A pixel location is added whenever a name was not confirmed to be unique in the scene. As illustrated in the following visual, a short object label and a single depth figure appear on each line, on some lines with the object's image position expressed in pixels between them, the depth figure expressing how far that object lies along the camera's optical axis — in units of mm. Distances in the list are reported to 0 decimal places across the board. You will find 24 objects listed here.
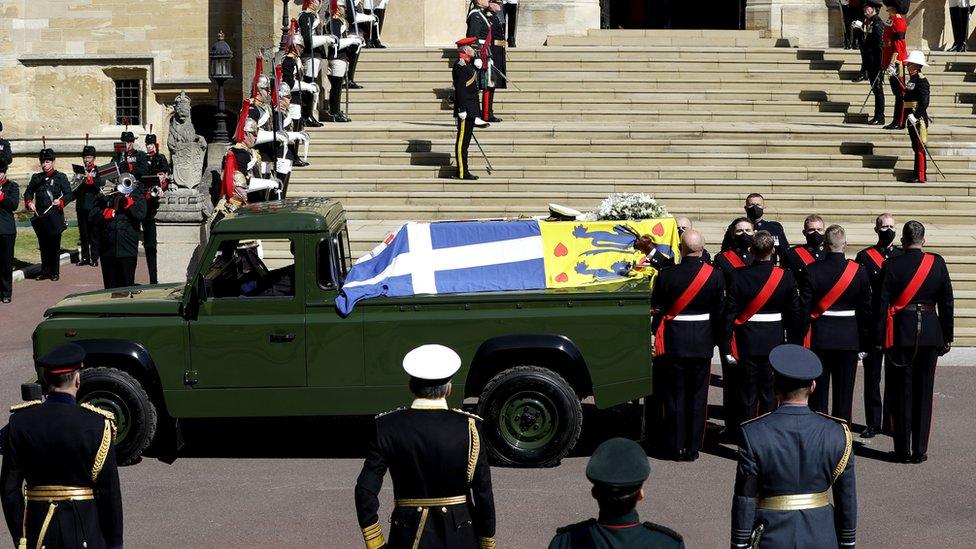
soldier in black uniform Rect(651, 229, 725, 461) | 10977
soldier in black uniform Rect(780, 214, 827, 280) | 11891
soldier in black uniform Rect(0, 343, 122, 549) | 6473
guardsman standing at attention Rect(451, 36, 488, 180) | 20000
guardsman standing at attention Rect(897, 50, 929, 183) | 20672
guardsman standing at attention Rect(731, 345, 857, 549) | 6285
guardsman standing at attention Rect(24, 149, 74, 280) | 20766
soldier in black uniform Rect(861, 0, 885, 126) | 23417
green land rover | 10805
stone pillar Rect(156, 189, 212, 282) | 17094
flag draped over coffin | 10977
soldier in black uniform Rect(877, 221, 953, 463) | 11070
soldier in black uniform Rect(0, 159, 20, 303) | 19016
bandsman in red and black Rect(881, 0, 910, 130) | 21688
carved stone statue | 17938
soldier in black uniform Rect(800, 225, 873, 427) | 11172
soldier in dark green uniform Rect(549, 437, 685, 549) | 4840
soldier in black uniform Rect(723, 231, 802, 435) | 11062
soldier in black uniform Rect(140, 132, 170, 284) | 19516
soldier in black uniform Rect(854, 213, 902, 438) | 11891
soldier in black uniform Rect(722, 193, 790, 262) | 13586
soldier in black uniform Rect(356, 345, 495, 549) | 6211
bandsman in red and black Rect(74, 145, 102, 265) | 21969
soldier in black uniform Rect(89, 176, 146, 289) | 17078
